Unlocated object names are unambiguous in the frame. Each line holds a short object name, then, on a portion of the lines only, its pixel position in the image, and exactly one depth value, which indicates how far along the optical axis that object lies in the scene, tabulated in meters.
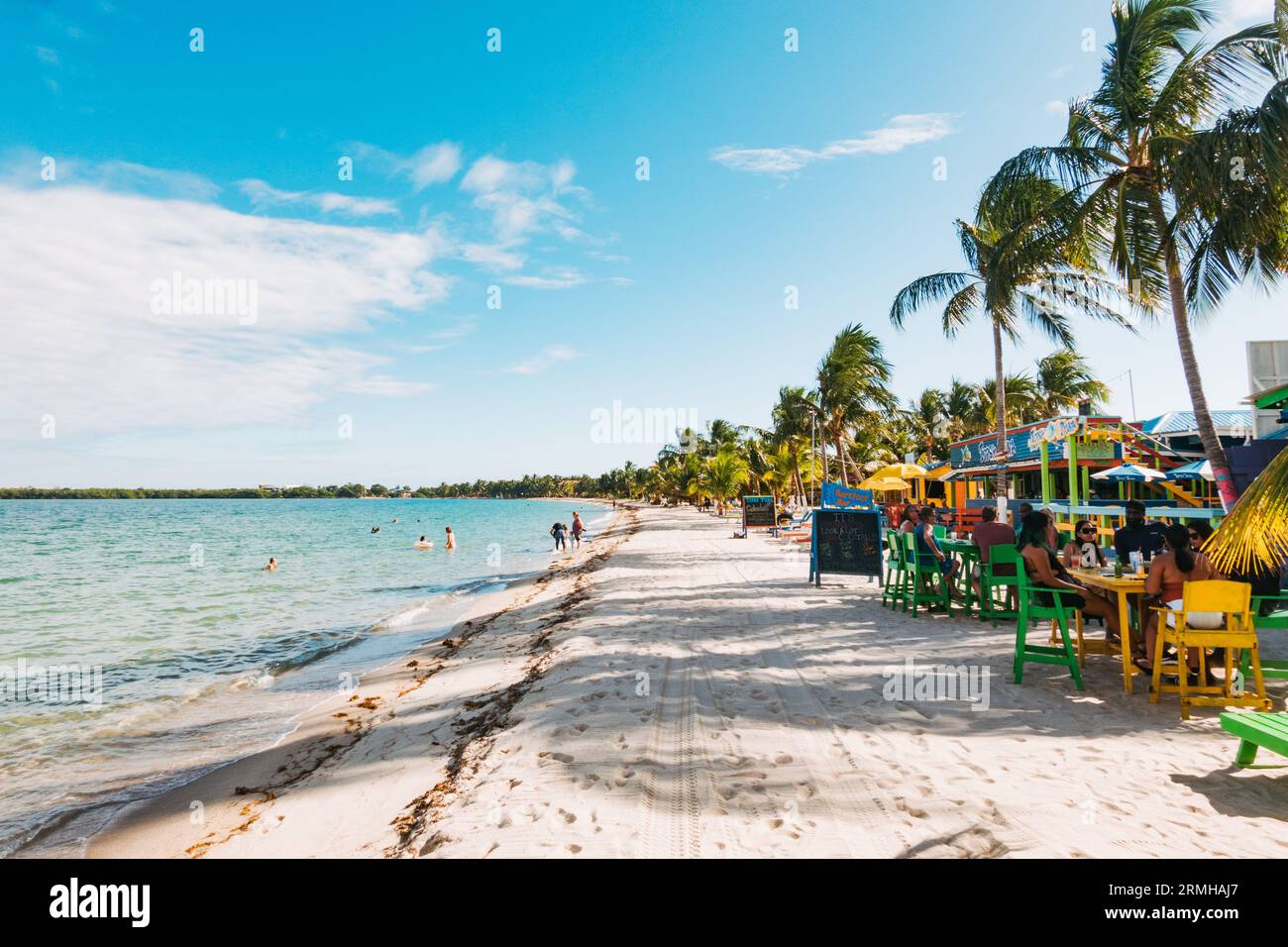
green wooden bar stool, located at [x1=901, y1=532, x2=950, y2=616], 8.48
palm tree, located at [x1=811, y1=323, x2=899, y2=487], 28.98
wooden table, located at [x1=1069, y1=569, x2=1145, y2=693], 4.96
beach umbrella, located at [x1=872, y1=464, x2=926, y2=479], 20.25
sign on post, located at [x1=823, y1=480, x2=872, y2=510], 15.32
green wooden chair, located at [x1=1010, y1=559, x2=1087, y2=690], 5.41
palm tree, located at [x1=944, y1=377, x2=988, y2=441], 42.31
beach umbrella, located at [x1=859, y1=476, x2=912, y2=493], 20.17
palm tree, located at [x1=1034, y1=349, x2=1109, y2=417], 36.84
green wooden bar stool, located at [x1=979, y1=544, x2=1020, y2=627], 6.99
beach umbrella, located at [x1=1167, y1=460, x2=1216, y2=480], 13.90
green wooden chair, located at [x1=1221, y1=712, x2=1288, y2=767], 3.15
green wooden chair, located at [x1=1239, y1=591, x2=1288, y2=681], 4.77
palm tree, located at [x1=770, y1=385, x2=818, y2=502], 32.91
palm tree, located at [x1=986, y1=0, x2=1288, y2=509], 8.43
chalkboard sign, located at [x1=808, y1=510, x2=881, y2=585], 11.30
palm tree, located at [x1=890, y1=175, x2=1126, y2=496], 11.58
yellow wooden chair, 4.51
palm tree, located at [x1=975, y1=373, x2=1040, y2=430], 35.44
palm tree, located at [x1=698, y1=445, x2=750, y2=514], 41.66
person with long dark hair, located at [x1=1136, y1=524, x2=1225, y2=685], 4.88
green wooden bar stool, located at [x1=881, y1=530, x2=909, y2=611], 9.07
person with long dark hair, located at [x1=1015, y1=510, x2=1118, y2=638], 5.66
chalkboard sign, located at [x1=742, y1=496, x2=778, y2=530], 25.35
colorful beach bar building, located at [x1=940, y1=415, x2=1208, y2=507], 12.90
